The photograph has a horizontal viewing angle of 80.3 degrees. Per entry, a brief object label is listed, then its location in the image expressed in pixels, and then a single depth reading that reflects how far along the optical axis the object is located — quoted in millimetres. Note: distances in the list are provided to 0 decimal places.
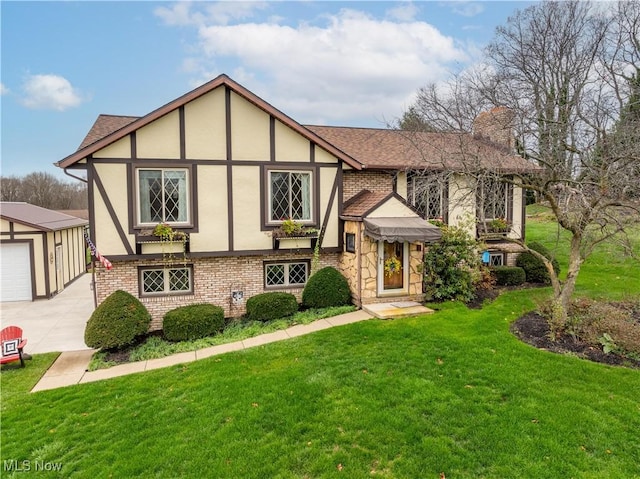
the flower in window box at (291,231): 11188
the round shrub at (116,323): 9156
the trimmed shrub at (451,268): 11523
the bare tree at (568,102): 8695
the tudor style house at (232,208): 10172
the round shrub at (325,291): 11398
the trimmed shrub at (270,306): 10898
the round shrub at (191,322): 9875
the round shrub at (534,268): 14227
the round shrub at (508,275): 13703
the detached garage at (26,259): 15188
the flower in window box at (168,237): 10141
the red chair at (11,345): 8344
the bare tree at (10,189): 40875
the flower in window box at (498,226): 14195
